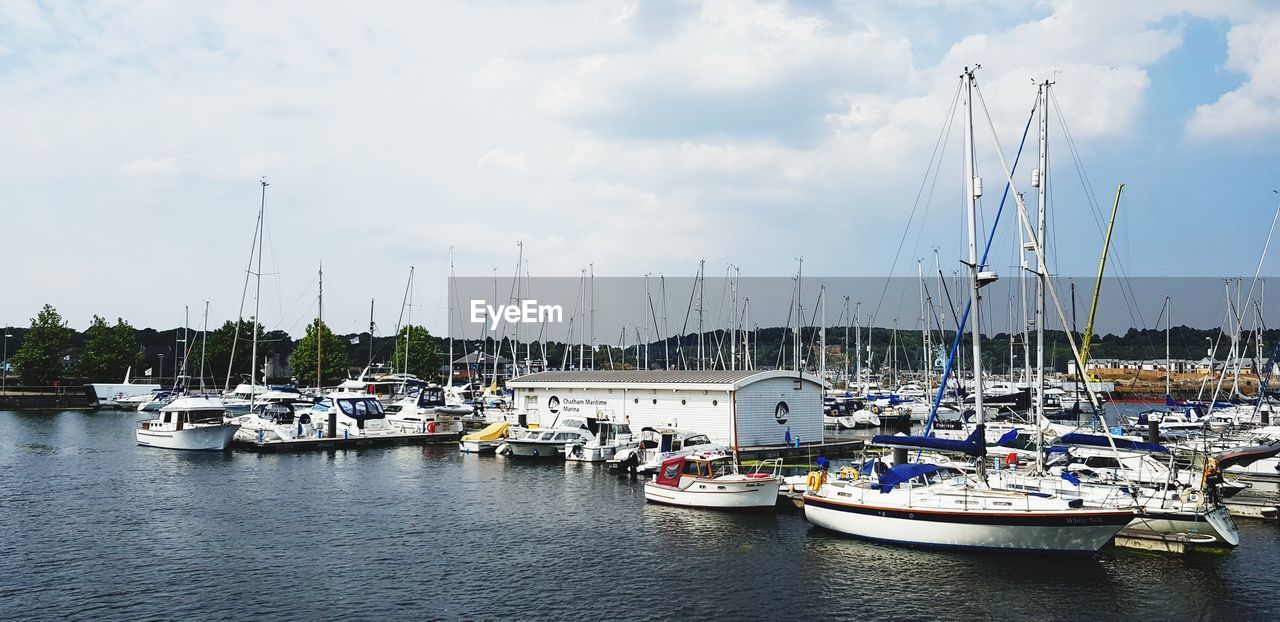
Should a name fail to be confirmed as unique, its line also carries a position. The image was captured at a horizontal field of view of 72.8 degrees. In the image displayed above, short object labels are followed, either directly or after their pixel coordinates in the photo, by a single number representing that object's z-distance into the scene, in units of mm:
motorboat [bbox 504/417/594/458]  53656
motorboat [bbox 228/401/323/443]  59794
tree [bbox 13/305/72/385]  115438
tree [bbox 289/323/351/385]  121188
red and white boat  35656
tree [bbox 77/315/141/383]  122750
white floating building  51031
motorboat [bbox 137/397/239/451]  57312
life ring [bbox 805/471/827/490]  32434
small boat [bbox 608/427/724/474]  45188
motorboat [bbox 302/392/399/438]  65375
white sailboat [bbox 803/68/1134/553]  26875
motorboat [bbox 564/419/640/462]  50688
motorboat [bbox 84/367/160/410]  110000
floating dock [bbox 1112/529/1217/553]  27562
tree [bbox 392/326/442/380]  131125
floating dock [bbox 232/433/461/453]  58238
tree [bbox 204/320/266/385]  129125
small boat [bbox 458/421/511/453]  57375
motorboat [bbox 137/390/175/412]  98500
